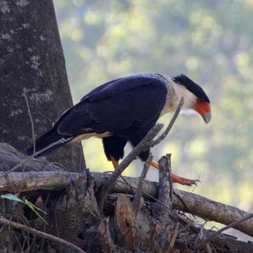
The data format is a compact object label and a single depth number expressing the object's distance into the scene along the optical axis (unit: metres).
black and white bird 13.80
